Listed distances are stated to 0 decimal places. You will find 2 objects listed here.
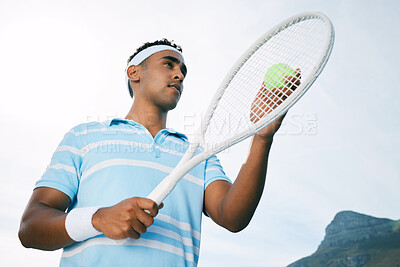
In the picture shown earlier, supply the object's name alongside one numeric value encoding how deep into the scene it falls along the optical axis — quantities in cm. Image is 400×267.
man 172
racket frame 175
